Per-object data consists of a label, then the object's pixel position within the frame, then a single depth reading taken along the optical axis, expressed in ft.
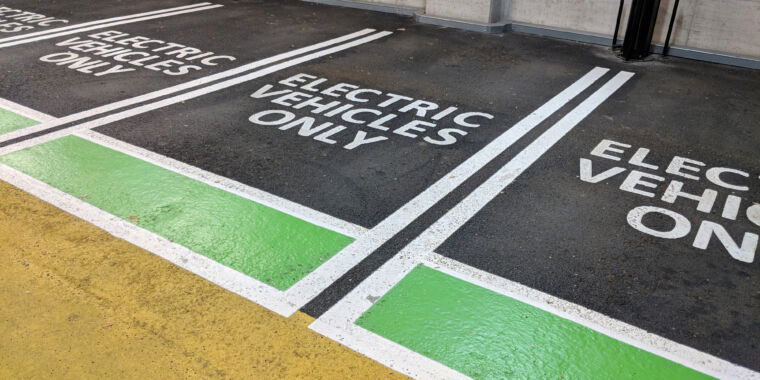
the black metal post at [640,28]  27.25
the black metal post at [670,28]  27.61
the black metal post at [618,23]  28.46
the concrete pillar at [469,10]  32.99
